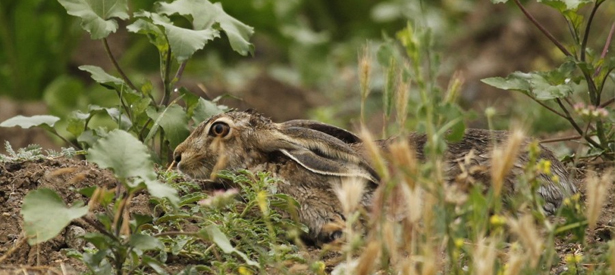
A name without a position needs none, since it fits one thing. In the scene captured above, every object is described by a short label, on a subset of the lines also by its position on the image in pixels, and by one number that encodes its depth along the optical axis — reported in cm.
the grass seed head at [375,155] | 683
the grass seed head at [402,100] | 835
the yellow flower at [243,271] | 802
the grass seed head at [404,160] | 671
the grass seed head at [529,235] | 668
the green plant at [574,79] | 1037
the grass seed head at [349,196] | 689
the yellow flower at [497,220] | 713
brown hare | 992
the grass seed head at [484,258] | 657
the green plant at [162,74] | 1032
